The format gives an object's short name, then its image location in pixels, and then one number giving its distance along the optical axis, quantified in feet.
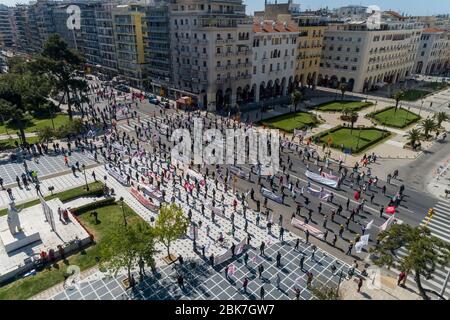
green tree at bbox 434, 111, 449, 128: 210.38
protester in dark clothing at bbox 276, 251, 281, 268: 97.72
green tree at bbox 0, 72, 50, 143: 176.76
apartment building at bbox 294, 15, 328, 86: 320.91
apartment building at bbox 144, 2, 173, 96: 281.74
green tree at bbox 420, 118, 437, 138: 202.69
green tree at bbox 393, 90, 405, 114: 243.19
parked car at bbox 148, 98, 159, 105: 280.72
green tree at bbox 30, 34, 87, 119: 221.05
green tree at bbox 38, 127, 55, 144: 181.37
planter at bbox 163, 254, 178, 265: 99.96
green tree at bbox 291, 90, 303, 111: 237.45
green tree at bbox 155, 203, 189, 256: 92.38
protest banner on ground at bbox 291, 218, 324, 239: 111.75
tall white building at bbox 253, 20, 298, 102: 279.28
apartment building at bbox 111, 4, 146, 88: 333.83
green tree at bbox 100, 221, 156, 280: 82.17
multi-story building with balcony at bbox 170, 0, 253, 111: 249.14
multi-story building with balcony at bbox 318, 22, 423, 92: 320.09
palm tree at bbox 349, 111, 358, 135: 208.44
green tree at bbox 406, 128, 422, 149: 187.21
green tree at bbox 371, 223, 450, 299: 72.84
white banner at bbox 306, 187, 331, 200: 131.79
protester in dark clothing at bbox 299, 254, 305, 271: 97.11
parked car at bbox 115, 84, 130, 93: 327.88
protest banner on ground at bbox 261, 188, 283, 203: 133.26
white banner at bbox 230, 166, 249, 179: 154.61
